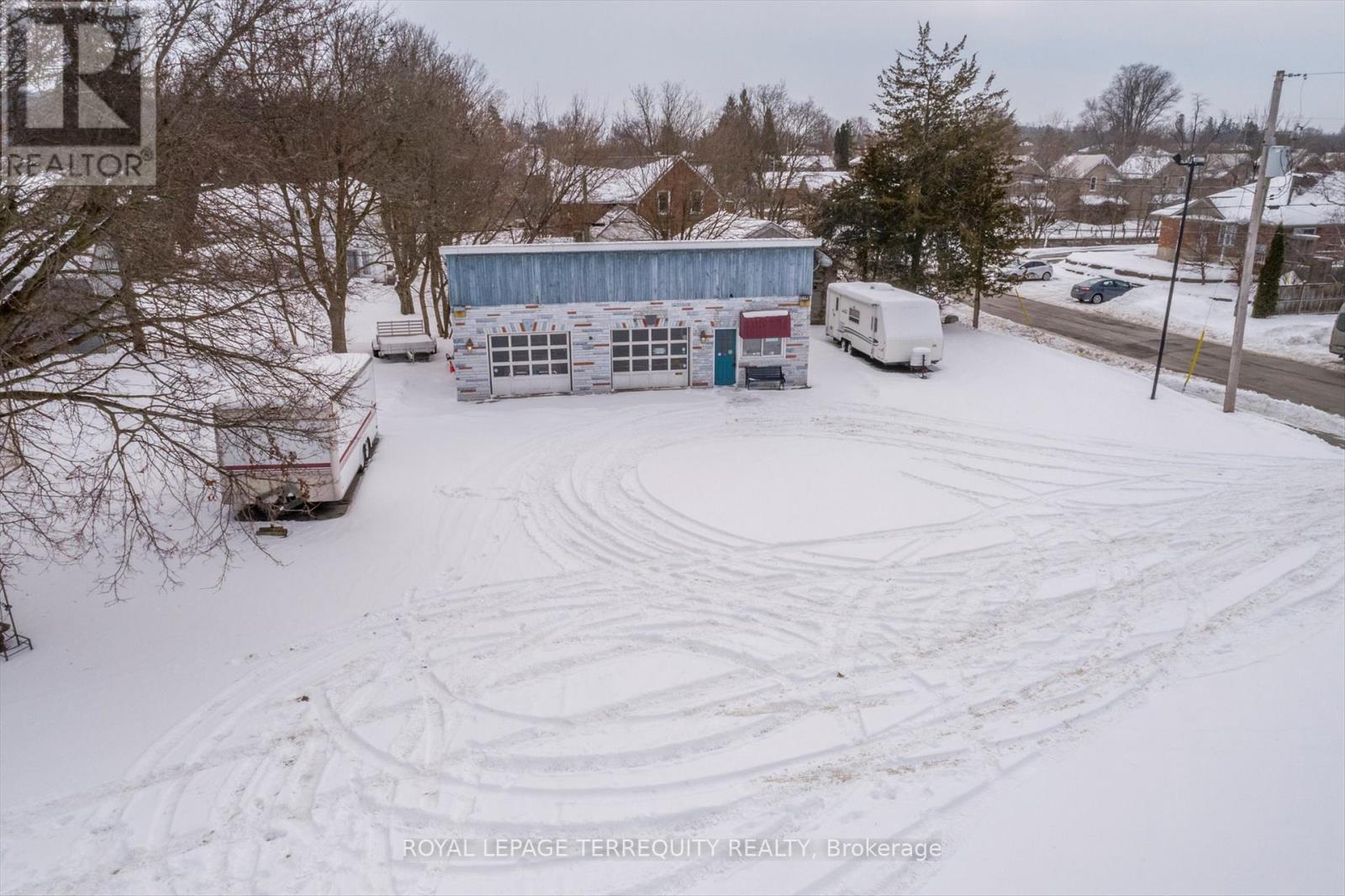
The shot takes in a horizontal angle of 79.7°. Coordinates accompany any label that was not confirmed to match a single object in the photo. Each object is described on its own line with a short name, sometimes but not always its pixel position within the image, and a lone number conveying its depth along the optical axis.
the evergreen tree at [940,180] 28.75
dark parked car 39.03
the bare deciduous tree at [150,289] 8.36
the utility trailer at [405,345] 25.14
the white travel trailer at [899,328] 24.20
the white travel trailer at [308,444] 9.50
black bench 22.67
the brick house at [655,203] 32.06
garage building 21.16
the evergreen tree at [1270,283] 33.56
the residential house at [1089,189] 70.44
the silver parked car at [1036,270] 46.09
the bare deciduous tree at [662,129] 39.88
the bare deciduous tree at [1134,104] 114.00
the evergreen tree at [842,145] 76.56
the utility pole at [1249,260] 19.12
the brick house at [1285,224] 37.91
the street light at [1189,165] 20.00
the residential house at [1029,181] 70.38
